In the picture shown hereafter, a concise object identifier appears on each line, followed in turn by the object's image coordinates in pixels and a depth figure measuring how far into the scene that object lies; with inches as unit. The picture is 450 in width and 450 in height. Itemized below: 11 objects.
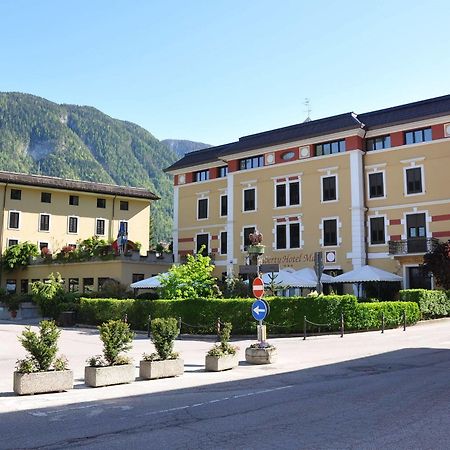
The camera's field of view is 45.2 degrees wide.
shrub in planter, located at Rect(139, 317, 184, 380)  489.7
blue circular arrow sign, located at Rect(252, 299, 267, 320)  578.8
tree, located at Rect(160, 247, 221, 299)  1058.7
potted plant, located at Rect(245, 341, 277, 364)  590.9
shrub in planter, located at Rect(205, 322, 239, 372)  542.3
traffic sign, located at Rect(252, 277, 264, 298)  588.1
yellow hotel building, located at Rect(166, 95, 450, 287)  1359.5
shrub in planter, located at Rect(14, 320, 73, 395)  410.6
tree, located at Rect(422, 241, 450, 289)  1221.1
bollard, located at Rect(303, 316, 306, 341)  860.5
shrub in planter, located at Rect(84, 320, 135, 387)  447.8
